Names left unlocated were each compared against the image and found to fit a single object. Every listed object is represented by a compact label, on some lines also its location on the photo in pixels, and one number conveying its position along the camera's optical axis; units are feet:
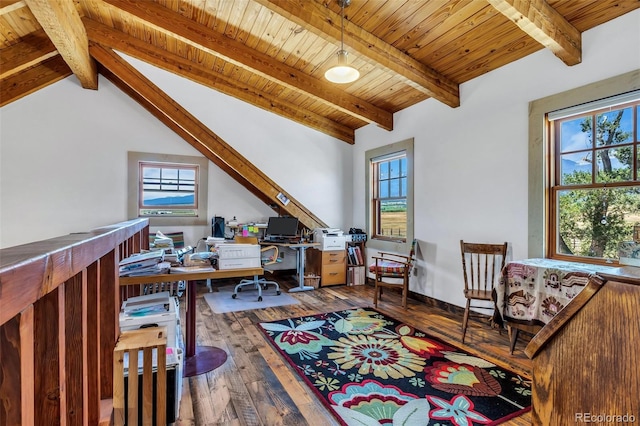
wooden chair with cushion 12.74
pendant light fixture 8.76
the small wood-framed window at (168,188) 16.06
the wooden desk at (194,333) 7.46
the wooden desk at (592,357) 1.92
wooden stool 4.73
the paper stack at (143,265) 6.98
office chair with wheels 14.33
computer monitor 16.62
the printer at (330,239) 16.28
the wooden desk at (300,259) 15.57
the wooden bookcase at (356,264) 16.88
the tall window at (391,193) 14.49
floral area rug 6.15
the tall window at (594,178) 7.99
